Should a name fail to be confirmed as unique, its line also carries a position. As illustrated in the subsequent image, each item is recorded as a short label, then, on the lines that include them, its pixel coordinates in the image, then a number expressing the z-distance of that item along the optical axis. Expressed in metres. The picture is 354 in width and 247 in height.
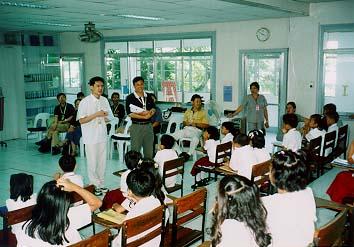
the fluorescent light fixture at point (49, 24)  8.88
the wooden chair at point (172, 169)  4.27
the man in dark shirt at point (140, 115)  5.89
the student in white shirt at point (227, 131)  5.95
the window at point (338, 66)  7.74
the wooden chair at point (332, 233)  2.25
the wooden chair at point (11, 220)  2.82
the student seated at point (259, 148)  4.81
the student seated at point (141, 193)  2.77
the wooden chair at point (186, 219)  2.92
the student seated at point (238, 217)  2.21
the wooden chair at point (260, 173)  3.97
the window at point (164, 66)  10.02
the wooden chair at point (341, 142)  6.13
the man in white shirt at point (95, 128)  5.44
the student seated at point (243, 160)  4.57
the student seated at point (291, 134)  5.61
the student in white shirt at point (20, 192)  3.36
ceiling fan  7.33
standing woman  7.80
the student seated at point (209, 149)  5.30
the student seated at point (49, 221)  2.34
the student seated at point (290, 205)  2.50
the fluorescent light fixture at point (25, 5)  5.90
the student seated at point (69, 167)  4.06
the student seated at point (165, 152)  4.93
